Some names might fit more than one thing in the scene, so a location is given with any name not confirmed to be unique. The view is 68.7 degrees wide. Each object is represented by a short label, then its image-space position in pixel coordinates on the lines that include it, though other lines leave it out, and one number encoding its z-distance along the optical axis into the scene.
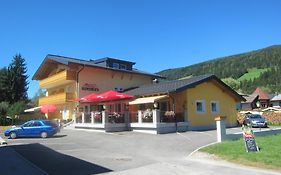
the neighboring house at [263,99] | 53.22
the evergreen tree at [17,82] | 32.60
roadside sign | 9.57
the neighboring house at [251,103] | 50.40
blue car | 15.84
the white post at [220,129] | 11.50
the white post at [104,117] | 17.13
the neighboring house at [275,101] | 54.61
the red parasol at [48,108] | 24.32
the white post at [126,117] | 17.73
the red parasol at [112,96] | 17.94
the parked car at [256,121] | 19.19
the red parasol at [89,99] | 18.98
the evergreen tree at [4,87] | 32.32
